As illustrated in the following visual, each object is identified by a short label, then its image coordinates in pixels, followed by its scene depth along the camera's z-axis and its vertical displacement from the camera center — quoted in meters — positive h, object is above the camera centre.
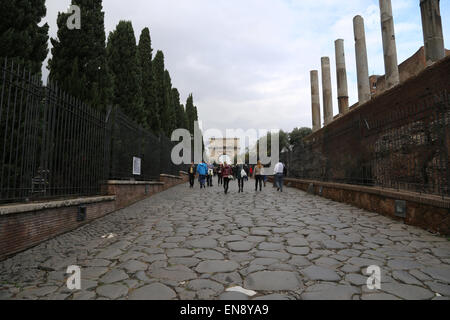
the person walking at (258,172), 14.65 +0.30
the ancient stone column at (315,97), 20.31 +6.32
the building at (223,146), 101.11 +12.70
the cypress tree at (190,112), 36.07 +9.30
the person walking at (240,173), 13.71 +0.23
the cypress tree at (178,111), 29.08 +7.57
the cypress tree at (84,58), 9.01 +4.36
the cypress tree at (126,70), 13.60 +5.73
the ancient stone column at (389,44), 12.29 +6.38
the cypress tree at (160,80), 21.09 +7.96
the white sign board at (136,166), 9.36 +0.42
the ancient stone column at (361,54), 14.95 +7.19
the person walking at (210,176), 19.80 +0.07
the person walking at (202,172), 16.92 +0.35
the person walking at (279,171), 13.91 +0.34
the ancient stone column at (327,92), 18.23 +6.02
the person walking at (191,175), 17.62 +0.17
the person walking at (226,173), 12.95 +0.22
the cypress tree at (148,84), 17.78 +6.43
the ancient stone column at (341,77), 16.83 +6.49
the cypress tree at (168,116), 21.24 +5.28
